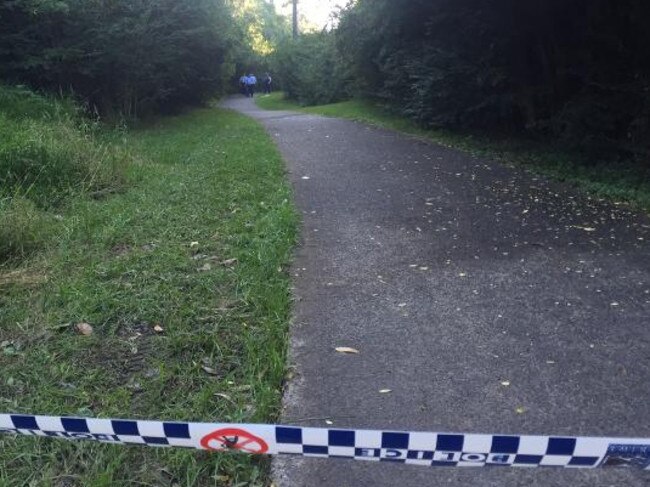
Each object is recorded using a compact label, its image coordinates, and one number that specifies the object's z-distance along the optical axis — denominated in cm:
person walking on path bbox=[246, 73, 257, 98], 3709
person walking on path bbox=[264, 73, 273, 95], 4044
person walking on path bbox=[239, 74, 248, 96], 3745
